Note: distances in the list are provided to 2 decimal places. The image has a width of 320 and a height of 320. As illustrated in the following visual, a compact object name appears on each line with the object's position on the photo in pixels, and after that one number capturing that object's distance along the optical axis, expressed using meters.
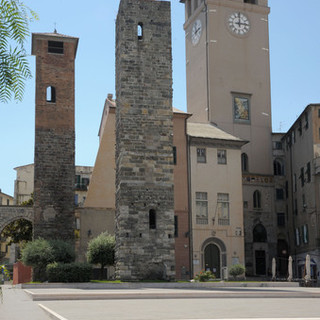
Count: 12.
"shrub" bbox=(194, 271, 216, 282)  28.66
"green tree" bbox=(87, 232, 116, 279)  30.30
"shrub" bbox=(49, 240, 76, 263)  31.08
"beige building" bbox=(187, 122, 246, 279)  41.72
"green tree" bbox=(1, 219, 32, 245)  47.44
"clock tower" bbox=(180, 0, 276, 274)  49.16
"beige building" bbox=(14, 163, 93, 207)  73.12
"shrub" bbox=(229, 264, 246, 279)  35.75
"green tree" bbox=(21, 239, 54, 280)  30.59
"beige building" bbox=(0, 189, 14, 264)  79.12
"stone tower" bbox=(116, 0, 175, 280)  27.83
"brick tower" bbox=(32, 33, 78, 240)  38.56
